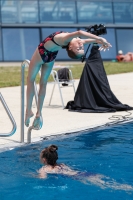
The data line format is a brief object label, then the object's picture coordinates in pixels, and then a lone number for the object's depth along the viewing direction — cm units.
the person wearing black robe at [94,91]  2083
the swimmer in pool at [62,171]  1135
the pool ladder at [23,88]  1501
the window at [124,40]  5322
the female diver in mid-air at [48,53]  1220
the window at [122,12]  5350
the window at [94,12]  5216
